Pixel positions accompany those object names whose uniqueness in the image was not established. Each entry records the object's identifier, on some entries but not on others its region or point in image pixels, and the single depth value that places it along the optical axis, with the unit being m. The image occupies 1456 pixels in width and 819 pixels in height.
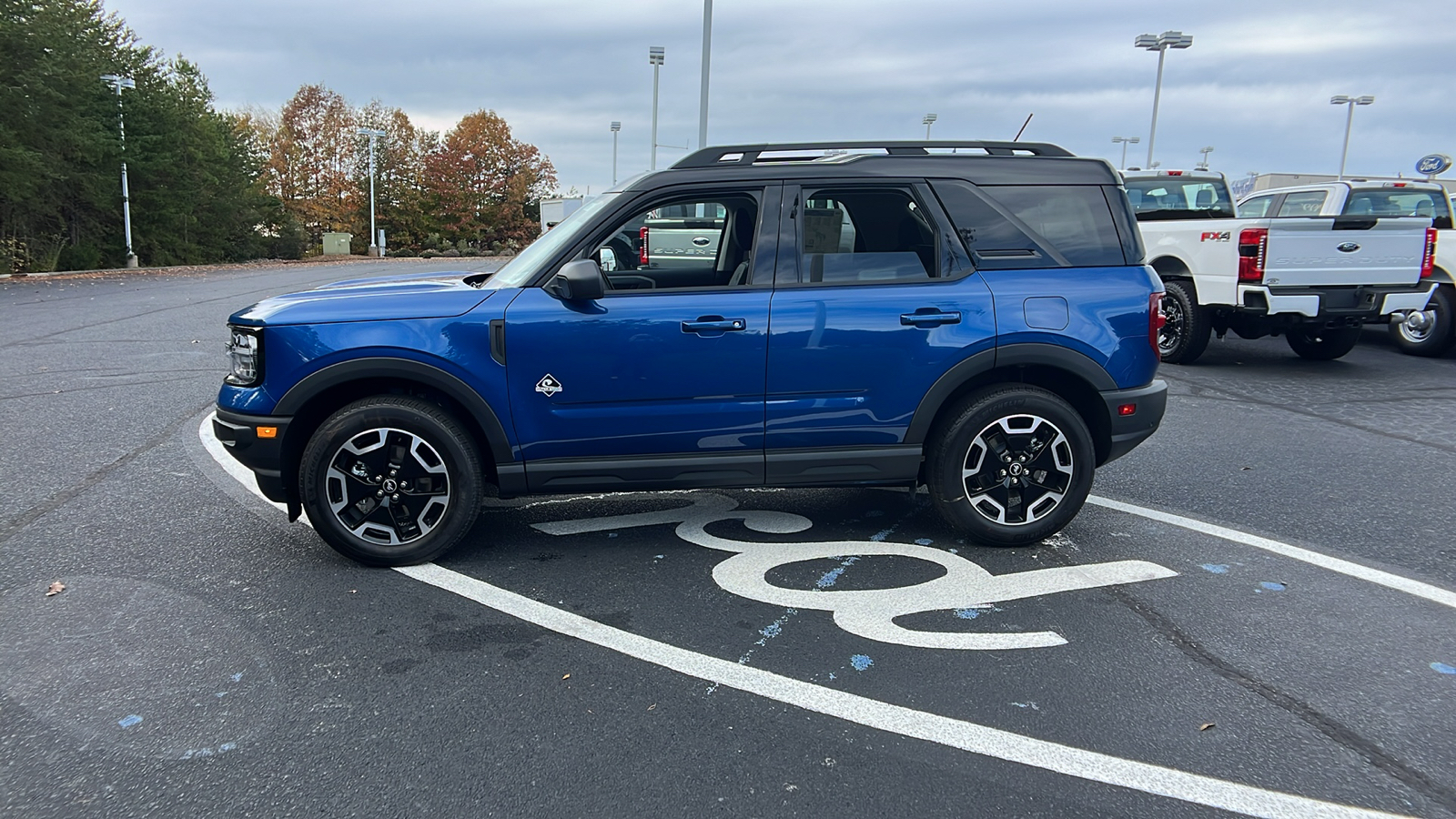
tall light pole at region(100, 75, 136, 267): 32.11
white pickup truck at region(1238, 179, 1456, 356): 11.53
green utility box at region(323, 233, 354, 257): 49.81
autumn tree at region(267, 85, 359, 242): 63.50
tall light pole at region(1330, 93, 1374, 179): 52.41
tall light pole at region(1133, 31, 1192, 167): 38.84
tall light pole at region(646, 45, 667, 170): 39.19
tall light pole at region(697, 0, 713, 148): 24.73
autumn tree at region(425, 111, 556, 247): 66.31
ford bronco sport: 4.23
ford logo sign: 21.68
